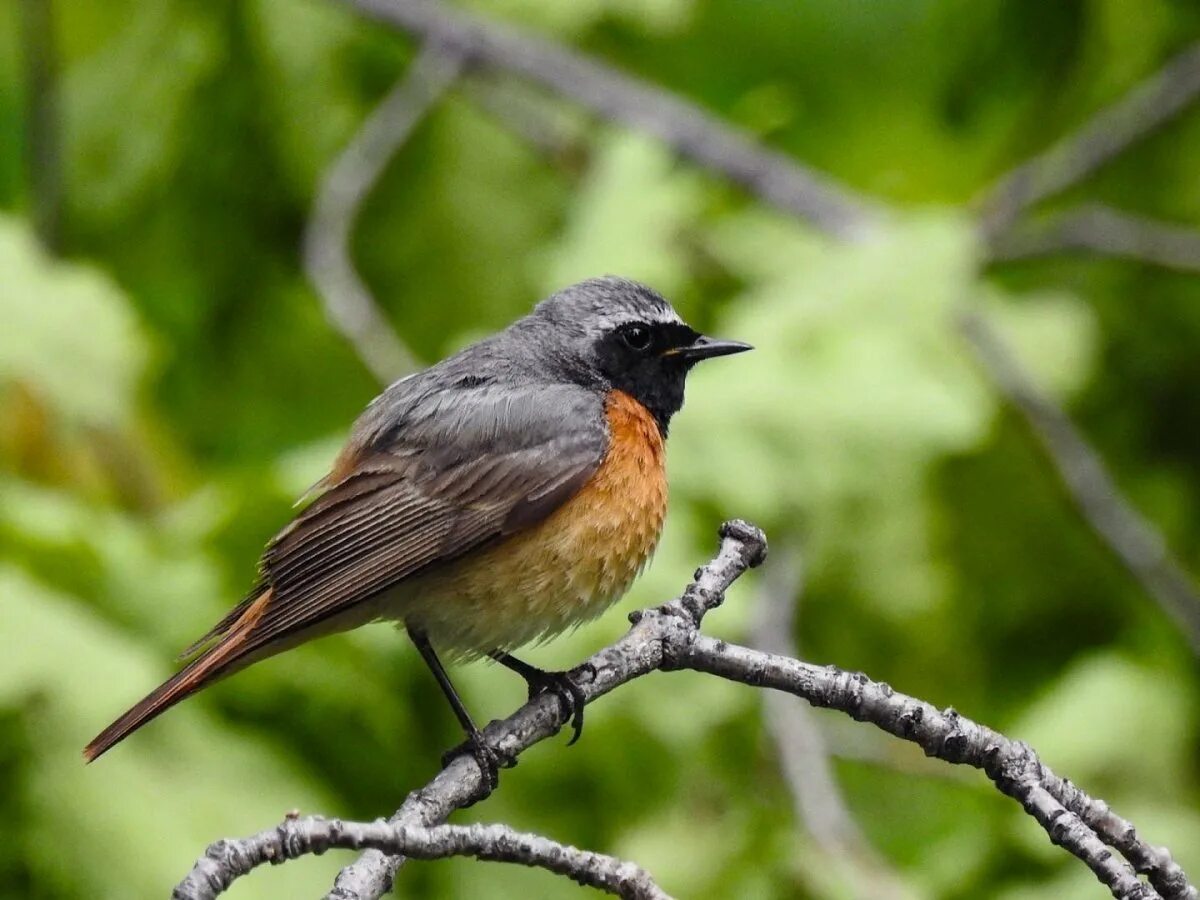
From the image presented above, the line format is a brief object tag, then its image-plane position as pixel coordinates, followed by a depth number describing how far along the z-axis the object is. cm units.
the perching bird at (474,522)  754
